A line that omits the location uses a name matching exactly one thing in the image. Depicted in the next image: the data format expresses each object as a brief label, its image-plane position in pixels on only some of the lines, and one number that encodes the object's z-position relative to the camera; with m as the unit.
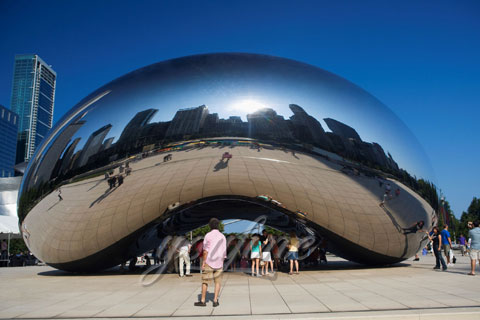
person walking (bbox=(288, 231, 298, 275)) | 10.21
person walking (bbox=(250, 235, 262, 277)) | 10.06
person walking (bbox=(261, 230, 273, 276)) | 10.30
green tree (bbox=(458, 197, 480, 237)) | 74.56
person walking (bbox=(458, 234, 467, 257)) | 23.14
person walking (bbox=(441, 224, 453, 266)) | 11.09
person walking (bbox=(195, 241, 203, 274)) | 11.15
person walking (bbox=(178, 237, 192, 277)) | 10.33
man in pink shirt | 5.67
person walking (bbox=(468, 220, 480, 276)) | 9.30
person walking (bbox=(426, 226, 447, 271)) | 11.09
